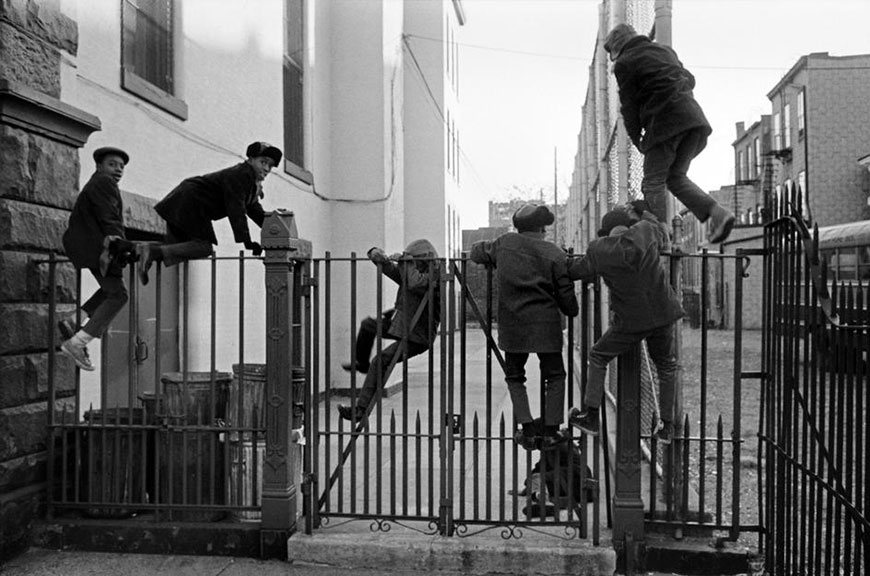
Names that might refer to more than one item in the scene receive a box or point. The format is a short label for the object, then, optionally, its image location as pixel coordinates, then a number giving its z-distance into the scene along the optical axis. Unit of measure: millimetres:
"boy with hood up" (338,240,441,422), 5562
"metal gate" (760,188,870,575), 3621
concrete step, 5129
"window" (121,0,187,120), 7320
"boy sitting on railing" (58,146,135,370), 5344
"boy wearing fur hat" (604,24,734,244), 5043
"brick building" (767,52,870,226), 30656
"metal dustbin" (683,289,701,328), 30572
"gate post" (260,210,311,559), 5430
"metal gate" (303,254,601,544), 5352
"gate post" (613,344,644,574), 5203
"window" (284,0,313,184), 12078
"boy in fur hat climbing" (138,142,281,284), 5910
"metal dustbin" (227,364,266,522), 5508
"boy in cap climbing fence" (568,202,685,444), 5004
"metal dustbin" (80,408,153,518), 5516
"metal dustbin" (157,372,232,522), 5512
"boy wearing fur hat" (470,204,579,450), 5230
